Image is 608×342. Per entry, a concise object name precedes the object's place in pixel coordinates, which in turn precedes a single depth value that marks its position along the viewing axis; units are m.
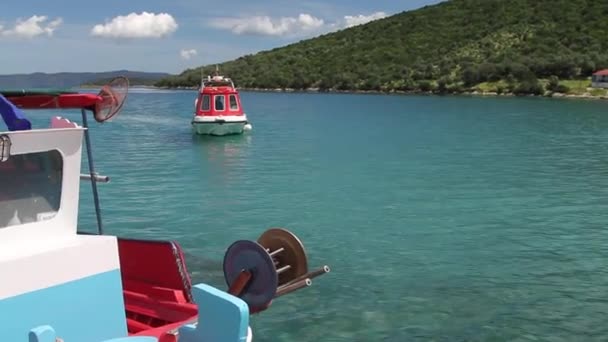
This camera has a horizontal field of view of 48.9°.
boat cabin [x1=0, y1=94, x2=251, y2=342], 5.94
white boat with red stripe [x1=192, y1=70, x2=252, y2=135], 44.25
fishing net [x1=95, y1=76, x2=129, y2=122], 7.43
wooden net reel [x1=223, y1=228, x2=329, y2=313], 7.48
